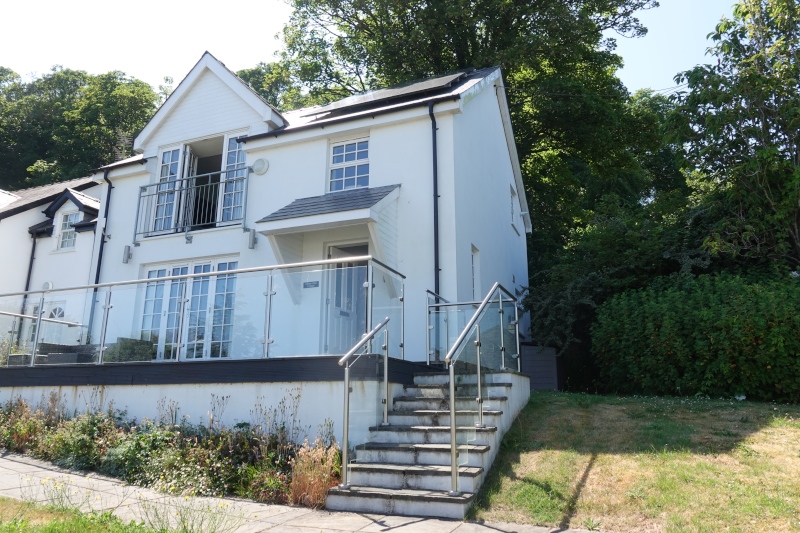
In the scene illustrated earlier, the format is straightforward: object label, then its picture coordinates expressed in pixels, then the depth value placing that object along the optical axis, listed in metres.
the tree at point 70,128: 40.62
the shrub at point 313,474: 7.18
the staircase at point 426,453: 6.79
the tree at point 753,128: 13.56
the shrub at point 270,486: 7.40
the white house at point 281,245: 9.36
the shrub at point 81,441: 8.99
